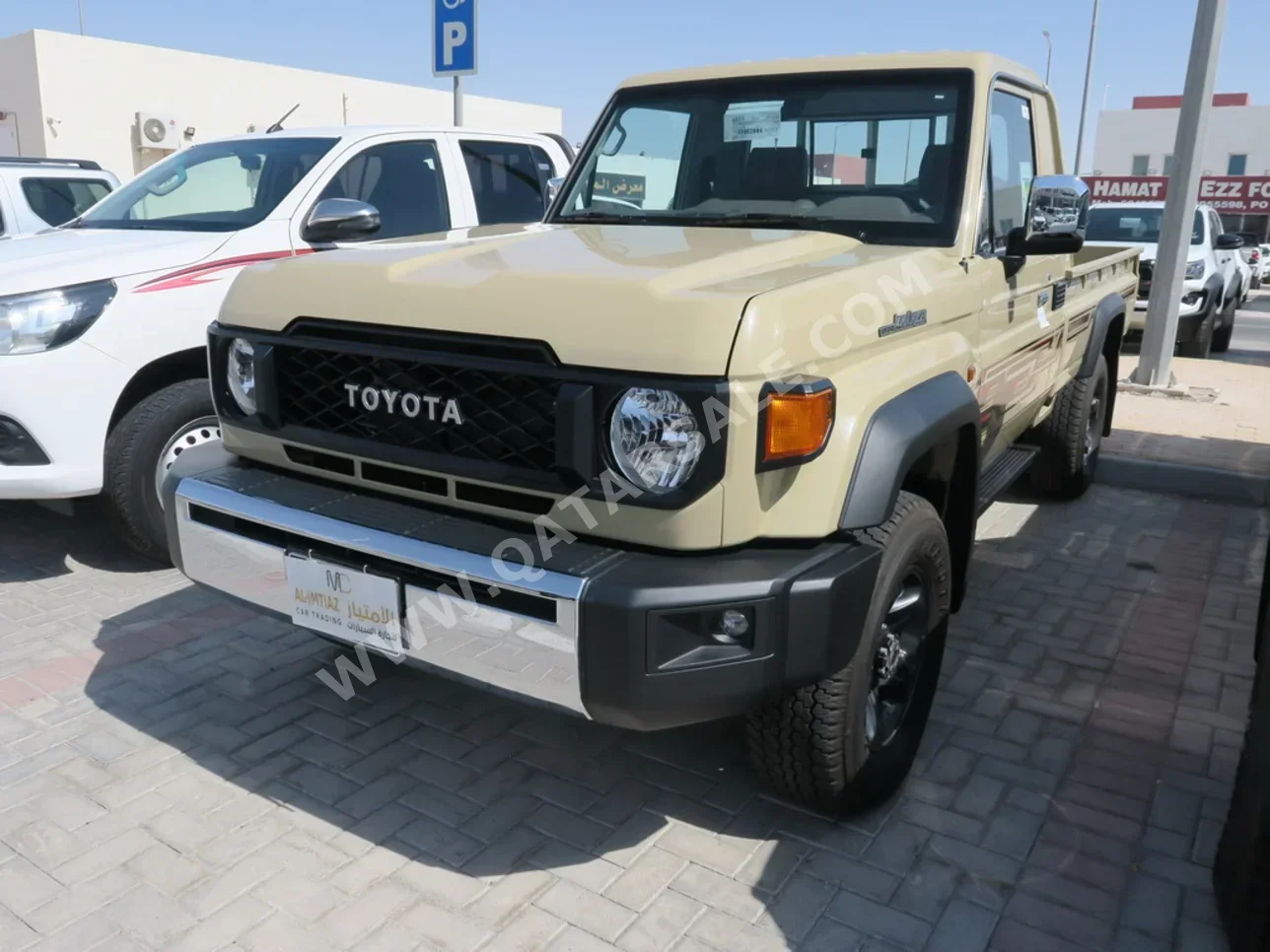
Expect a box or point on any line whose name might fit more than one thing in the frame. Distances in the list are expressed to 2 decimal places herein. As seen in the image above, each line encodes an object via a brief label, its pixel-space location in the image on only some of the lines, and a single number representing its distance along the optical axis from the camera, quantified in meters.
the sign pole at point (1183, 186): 8.23
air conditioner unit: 23.11
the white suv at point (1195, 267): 11.61
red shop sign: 37.20
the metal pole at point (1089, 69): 28.82
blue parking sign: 7.05
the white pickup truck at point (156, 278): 4.03
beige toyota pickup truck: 2.23
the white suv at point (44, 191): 8.19
